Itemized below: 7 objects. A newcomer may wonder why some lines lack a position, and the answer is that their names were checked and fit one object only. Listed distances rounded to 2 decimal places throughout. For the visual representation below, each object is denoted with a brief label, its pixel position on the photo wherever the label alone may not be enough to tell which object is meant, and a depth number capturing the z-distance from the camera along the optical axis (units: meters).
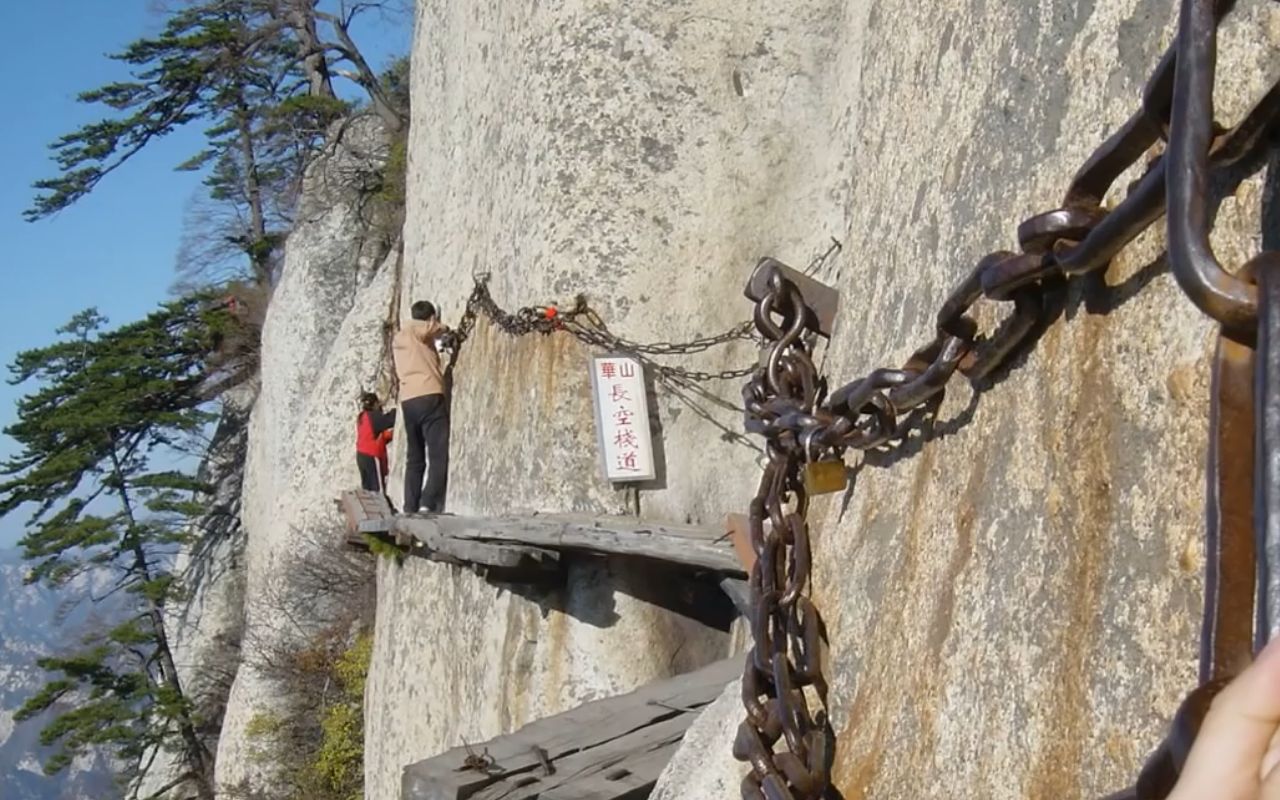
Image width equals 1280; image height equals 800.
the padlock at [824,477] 1.87
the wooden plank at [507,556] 6.46
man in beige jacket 8.48
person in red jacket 10.45
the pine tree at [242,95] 18.31
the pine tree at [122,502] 16.83
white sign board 6.74
